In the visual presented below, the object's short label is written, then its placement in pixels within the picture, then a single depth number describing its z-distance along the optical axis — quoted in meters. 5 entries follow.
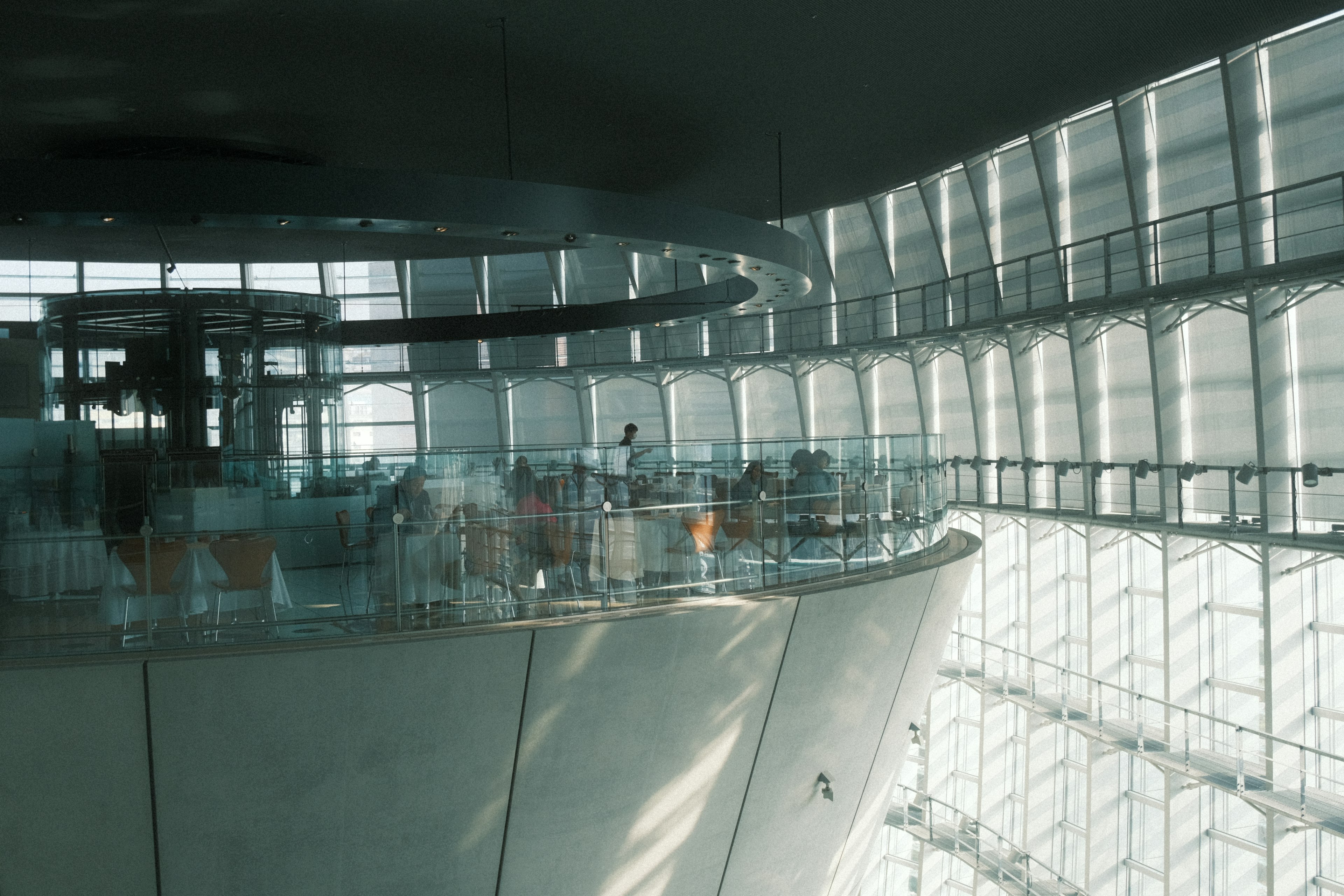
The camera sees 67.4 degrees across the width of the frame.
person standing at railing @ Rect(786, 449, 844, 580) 8.03
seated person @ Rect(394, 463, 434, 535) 7.41
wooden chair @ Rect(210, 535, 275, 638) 6.05
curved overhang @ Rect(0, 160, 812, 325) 7.53
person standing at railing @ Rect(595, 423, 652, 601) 6.92
